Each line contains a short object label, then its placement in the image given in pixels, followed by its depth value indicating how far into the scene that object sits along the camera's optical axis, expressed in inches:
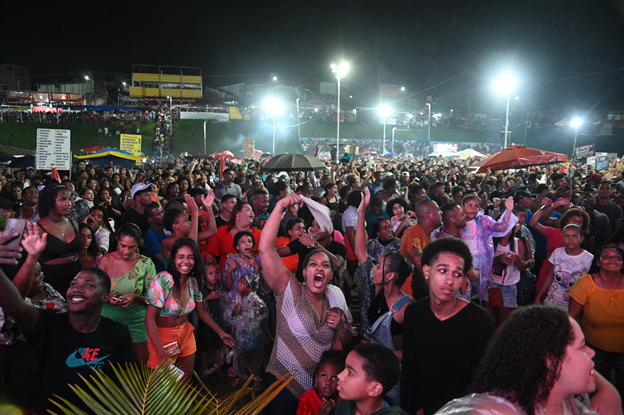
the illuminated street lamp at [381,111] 2240.5
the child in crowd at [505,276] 186.9
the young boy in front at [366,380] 84.6
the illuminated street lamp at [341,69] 905.5
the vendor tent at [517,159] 413.7
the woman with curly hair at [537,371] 58.7
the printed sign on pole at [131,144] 558.6
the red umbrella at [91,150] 721.6
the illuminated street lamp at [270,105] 1867.7
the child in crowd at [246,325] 160.7
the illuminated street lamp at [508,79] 904.3
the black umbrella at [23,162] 580.4
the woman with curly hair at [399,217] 215.6
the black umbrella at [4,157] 446.9
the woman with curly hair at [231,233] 188.2
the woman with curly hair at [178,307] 126.0
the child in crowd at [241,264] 169.2
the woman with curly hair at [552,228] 186.2
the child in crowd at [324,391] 102.3
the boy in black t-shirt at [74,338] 92.7
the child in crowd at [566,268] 169.5
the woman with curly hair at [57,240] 151.9
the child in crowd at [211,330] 168.9
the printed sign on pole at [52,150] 348.5
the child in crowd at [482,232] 177.6
